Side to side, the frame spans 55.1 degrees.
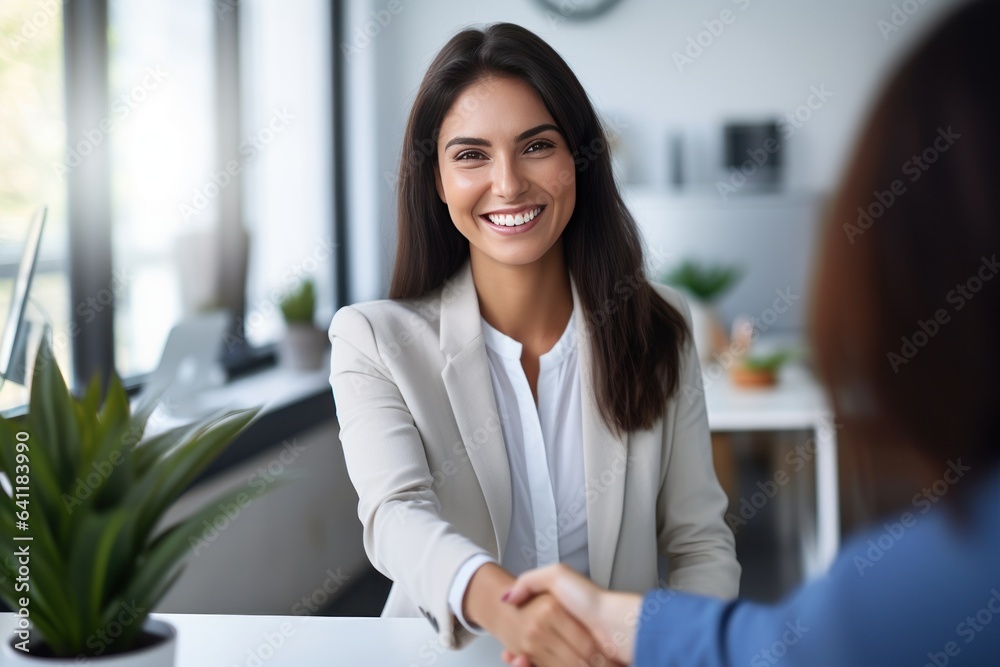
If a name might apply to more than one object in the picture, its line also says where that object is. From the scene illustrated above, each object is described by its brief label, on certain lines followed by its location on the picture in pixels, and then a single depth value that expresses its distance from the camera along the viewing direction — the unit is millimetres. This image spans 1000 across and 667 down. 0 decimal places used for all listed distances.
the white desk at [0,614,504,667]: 1061
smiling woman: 1387
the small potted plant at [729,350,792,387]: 3207
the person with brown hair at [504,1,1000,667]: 648
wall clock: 4961
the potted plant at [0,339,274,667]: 804
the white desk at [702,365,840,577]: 2834
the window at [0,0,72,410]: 2131
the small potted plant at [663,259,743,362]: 3445
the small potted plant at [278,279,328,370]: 3490
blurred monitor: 1126
